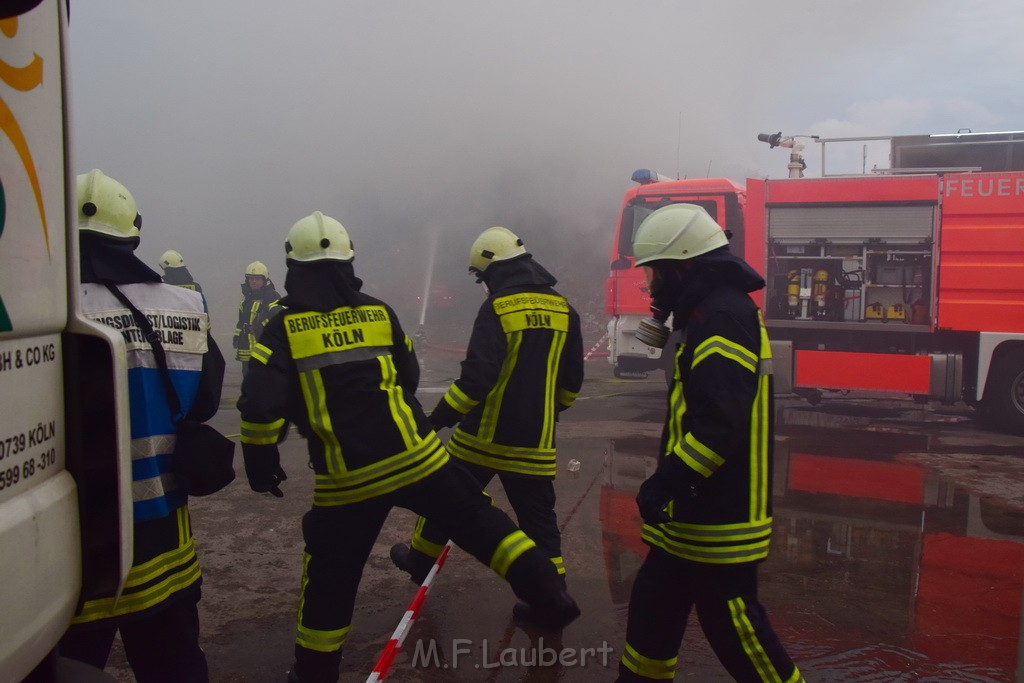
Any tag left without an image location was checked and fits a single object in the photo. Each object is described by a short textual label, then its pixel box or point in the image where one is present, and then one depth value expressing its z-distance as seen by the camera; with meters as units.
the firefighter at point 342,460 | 2.76
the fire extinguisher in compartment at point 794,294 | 9.17
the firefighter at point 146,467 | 2.32
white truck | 1.35
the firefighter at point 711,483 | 2.41
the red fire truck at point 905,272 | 8.44
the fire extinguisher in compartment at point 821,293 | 9.09
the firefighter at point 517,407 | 3.74
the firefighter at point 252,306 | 9.29
